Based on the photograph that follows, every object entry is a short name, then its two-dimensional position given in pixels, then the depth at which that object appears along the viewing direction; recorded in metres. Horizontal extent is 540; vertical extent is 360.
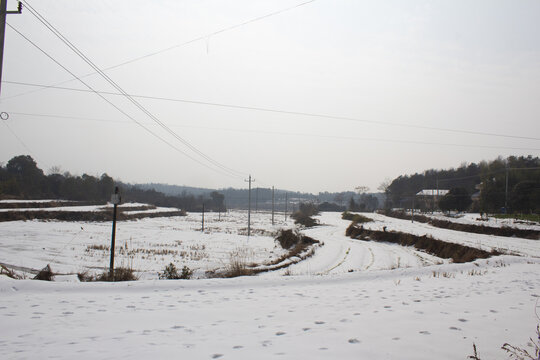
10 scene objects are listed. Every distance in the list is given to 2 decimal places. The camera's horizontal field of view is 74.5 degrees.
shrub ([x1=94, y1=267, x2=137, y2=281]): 11.34
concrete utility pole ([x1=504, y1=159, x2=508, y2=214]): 49.69
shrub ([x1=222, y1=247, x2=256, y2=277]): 14.13
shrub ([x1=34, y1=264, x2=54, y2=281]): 10.66
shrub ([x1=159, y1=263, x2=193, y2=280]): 12.54
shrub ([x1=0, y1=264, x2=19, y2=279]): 9.89
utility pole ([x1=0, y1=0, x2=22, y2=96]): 9.42
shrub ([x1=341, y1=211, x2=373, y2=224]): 54.83
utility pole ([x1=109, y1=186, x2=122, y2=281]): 14.18
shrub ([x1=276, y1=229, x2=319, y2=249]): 36.50
